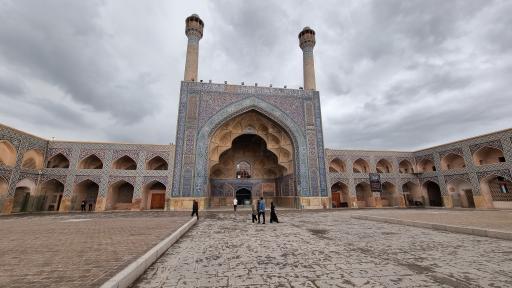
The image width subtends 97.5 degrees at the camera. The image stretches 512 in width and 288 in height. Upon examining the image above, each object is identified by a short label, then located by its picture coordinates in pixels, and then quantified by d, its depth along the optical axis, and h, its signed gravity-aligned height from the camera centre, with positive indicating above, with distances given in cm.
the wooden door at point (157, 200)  1930 -23
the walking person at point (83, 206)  1617 -60
